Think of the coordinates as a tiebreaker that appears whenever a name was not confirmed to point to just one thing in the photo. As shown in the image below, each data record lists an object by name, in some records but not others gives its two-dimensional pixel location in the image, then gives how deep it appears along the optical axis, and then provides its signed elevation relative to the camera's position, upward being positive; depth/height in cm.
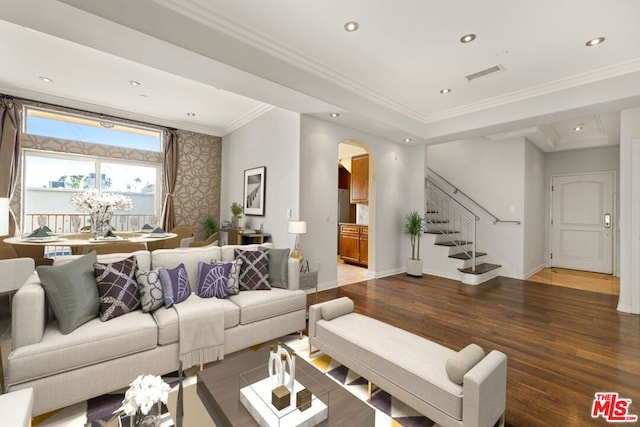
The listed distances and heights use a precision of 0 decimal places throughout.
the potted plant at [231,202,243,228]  601 +6
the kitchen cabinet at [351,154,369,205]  649 +90
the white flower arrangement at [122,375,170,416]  112 -72
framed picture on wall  546 +52
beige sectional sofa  181 -95
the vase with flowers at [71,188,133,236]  387 +12
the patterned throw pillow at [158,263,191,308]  257 -65
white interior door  619 -4
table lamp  386 -14
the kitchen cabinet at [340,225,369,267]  681 -66
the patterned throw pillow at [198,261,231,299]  283 -65
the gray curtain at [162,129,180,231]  648 +88
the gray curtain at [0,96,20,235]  476 +114
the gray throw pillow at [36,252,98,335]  204 -59
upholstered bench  155 -95
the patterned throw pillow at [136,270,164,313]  246 -67
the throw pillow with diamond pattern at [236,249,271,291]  309 -60
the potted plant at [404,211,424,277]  572 -39
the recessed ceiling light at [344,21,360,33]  289 +197
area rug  181 -133
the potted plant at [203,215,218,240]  697 -26
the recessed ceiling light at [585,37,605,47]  308 +196
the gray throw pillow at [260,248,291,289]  322 -61
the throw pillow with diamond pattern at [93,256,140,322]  229 -62
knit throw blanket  231 -97
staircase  554 -50
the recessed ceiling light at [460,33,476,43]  306 +197
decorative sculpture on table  142 -88
